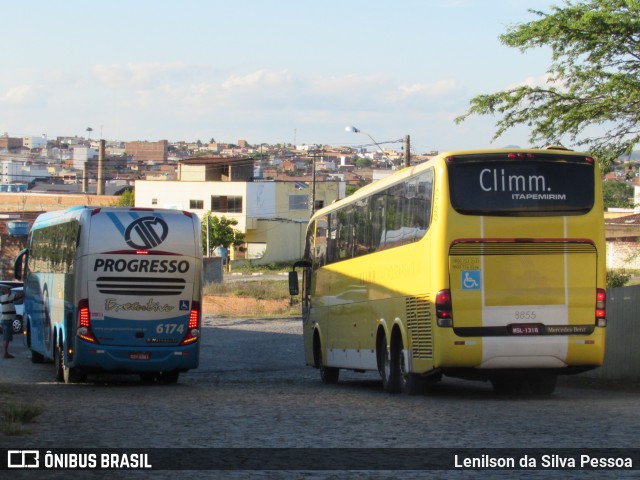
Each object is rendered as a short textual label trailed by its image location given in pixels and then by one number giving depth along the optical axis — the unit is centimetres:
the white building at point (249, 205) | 10762
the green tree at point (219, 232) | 10038
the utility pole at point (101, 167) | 11150
